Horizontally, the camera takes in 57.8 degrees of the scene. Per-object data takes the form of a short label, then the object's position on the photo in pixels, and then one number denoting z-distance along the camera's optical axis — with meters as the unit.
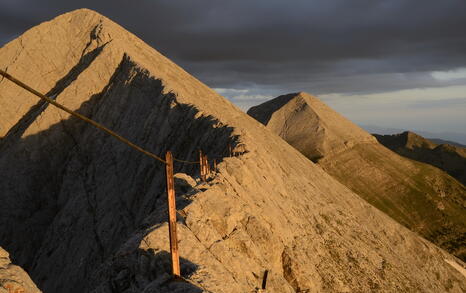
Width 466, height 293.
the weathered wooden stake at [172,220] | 15.16
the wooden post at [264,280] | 21.90
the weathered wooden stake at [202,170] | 30.07
